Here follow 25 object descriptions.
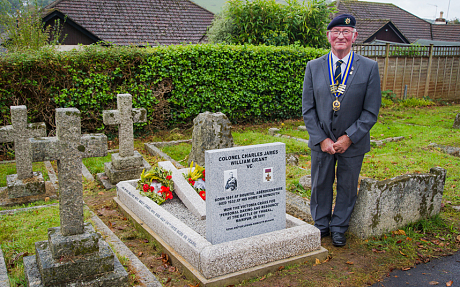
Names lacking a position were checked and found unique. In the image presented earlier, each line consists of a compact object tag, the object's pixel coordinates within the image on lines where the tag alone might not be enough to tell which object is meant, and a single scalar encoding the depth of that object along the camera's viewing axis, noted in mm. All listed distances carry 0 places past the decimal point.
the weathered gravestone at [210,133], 6805
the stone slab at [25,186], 5512
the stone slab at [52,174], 6281
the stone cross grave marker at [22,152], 5430
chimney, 30173
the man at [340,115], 3660
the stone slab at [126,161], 6441
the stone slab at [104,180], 6315
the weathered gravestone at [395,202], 3828
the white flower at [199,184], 5121
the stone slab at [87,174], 6559
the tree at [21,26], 10547
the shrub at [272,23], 12312
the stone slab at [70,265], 2828
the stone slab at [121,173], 6355
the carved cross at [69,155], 2895
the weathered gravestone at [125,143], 6289
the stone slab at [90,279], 2889
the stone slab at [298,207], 4520
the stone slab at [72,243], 2902
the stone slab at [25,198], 5523
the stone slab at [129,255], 3190
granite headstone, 3414
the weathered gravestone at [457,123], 10078
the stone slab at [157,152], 7109
